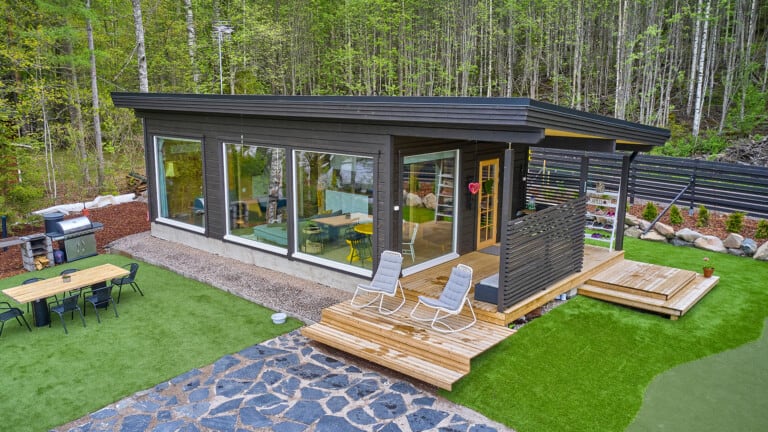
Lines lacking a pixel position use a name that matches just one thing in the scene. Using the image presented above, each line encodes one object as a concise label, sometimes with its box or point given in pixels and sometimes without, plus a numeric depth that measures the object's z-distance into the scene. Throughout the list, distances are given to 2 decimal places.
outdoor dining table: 7.35
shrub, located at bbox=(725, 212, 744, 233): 11.62
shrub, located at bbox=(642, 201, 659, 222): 12.96
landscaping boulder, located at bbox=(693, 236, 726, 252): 11.27
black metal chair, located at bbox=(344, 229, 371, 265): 8.41
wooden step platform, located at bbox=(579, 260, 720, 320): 7.96
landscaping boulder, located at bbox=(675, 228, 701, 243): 11.66
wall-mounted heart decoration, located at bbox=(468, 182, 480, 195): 9.12
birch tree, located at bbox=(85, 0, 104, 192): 15.45
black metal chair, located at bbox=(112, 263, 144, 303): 8.23
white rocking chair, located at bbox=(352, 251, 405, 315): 7.09
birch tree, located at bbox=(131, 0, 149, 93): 15.03
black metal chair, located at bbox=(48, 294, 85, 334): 7.30
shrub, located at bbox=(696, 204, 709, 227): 12.40
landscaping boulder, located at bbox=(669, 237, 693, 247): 11.72
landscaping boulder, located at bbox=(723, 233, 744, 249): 10.95
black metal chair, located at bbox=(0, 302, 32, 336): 6.92
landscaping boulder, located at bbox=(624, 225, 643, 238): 12.48
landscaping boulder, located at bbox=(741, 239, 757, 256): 10.80
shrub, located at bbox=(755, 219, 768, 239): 11.33
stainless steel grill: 10.47
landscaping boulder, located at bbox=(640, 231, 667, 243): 12.08
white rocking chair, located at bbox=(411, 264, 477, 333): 6.48
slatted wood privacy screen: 6.79
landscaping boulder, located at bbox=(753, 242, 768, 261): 10.50
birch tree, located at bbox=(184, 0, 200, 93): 18.36
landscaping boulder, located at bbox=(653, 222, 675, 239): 11.99
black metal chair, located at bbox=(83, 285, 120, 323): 7.77
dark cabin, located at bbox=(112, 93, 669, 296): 6.88
